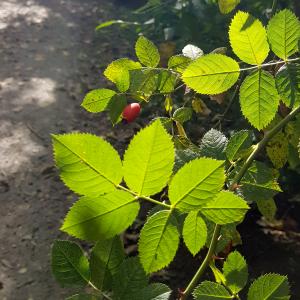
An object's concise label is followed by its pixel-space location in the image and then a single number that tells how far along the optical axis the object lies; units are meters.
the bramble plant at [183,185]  0.41
